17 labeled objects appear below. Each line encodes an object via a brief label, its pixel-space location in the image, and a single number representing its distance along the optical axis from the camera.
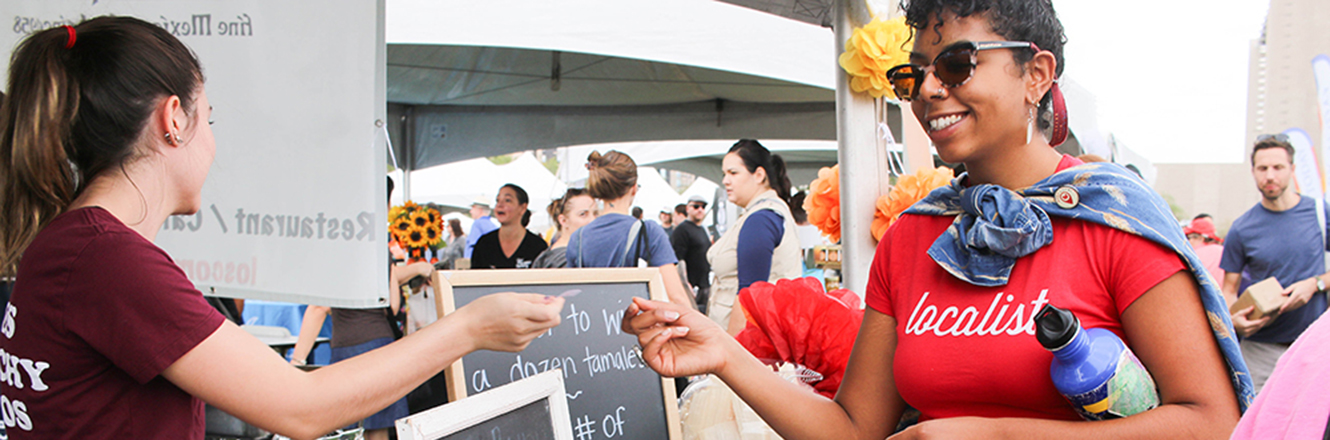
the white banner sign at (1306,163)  3.92
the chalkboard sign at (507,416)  1.18
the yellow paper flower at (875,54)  2.26
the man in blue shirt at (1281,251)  3.86
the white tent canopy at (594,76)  6.77
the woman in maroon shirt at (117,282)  1.04
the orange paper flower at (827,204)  2.67
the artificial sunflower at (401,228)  4.73
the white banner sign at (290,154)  1.87
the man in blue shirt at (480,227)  8.80
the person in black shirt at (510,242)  4.92
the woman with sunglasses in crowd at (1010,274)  1.01
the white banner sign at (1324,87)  3.37
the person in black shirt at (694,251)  5.89
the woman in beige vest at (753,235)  3.48
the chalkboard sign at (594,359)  1.71
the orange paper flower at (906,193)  2.24
